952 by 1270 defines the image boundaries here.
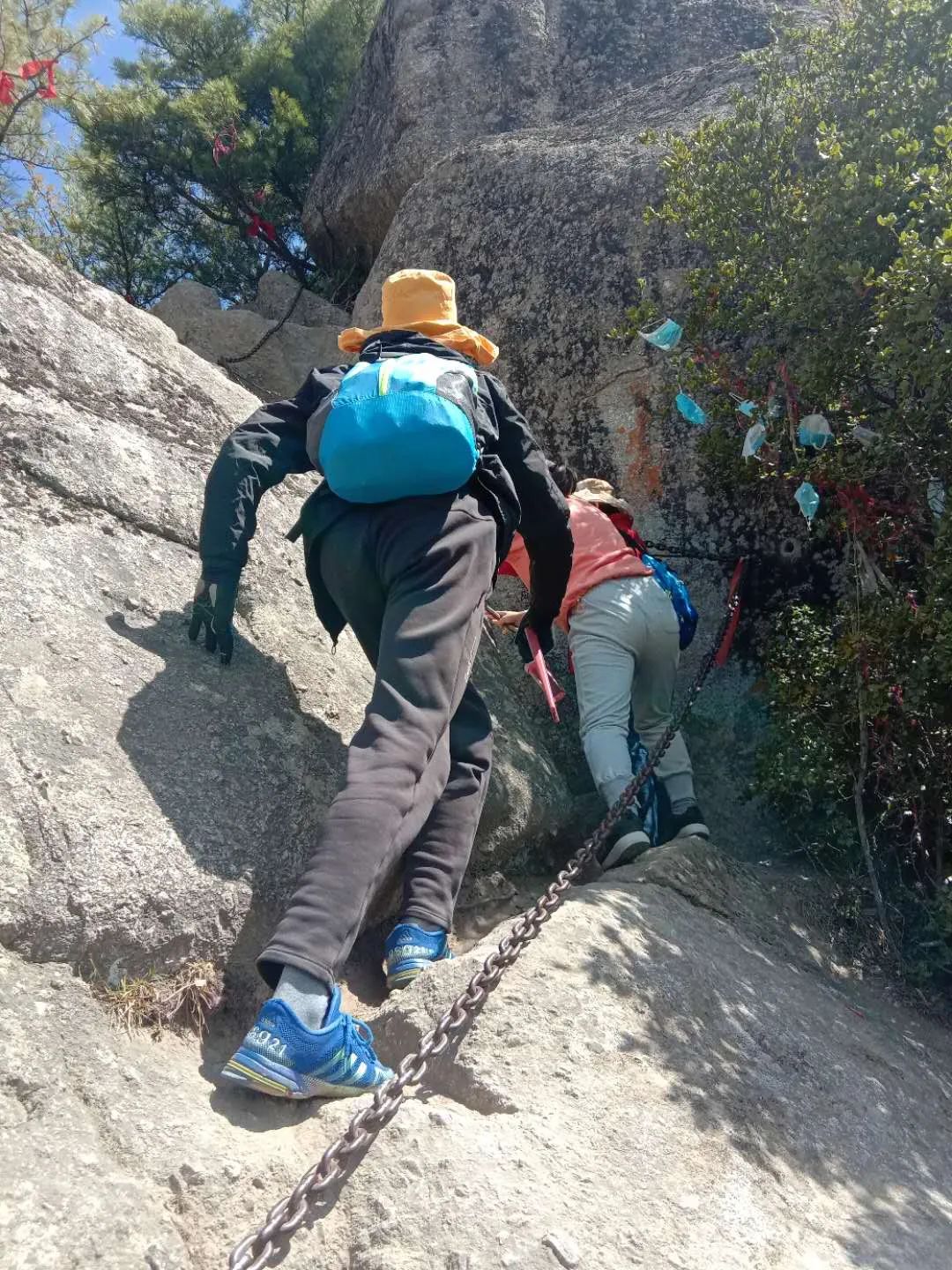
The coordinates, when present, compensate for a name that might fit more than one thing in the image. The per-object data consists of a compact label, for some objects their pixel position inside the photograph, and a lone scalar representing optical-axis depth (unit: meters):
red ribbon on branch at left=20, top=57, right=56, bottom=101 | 8.83
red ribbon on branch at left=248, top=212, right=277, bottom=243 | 9.98
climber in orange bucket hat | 2.47
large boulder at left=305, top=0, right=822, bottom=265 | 8.64
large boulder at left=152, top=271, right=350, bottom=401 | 7.90
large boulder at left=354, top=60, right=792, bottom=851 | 5.28
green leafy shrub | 3.77
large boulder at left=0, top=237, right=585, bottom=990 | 2.80
